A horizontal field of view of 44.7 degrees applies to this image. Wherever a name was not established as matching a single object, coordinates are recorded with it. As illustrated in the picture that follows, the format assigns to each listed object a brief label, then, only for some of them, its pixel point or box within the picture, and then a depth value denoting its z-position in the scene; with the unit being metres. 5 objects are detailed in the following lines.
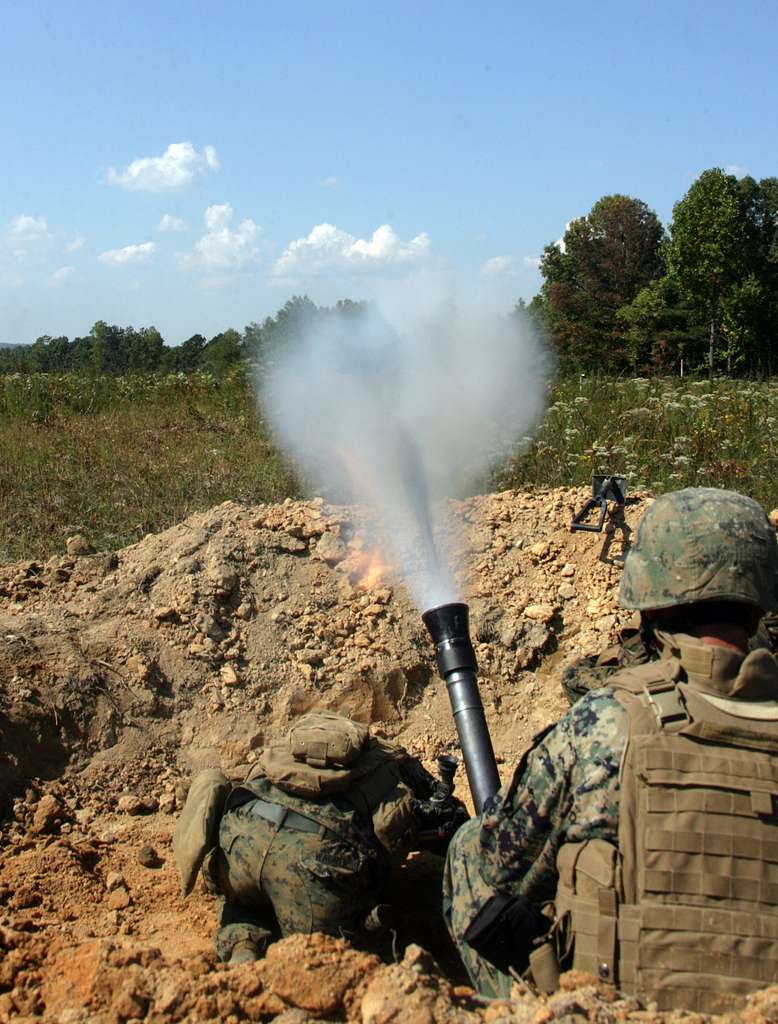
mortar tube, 3.68
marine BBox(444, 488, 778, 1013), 2.32
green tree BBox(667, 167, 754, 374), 25.33
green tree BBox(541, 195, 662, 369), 30.23
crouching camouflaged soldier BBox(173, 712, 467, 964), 3.61
